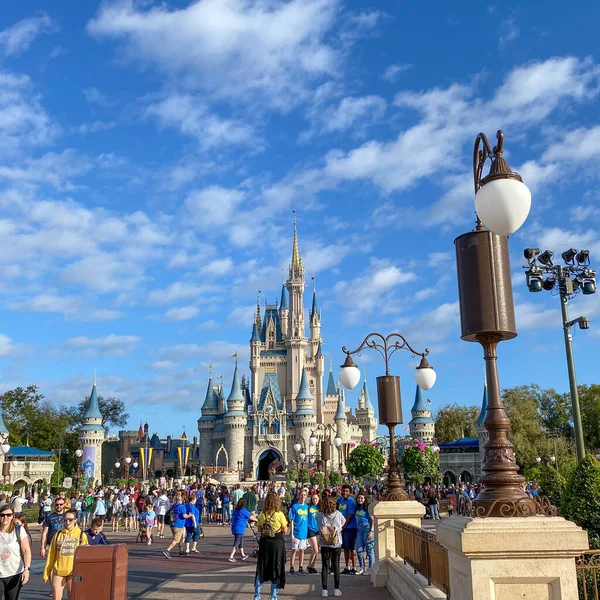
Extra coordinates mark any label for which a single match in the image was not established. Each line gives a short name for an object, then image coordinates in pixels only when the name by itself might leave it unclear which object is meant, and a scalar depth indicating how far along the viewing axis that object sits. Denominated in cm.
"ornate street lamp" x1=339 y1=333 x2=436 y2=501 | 1236
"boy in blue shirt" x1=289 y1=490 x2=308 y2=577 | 1271
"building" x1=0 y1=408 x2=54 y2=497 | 6203
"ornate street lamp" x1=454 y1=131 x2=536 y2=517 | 454
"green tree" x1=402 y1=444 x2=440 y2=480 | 4672
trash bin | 712
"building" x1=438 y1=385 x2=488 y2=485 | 6544
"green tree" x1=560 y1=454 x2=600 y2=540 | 890
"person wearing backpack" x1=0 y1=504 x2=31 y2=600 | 735
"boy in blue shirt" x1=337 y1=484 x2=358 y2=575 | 1270
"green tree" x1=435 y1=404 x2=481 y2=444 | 8144
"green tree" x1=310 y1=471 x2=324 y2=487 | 4354
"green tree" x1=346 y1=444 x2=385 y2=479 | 4741
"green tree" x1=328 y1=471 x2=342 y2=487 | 4553
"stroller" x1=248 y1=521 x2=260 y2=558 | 1546
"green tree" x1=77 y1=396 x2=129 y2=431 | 9812
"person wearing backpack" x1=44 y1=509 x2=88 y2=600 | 864
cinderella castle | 8288
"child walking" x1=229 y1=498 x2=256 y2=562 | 1492
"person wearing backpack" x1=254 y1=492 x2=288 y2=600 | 871
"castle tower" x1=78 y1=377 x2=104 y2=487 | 7375
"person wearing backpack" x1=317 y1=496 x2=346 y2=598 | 1008
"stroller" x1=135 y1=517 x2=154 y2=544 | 2084
